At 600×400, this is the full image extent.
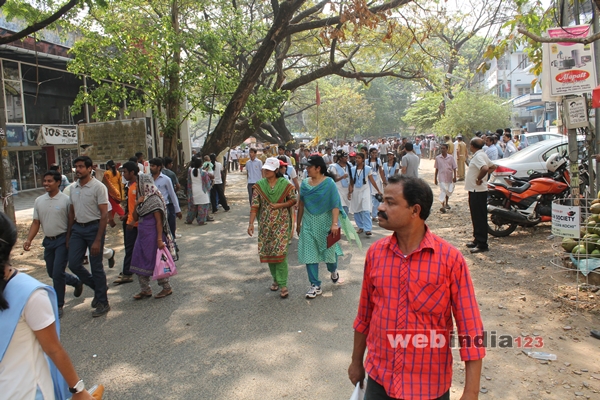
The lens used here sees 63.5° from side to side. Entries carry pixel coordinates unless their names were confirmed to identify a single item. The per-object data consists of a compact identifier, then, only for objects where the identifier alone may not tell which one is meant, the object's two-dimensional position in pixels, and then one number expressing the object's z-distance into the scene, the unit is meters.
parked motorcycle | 8.37
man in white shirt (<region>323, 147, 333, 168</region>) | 19.90
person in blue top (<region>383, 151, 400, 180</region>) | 11.06
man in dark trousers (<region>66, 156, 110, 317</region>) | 5.43
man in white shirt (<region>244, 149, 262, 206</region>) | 12.39
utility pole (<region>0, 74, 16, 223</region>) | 9.89
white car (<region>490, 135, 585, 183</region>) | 11.73
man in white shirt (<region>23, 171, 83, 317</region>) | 5.41
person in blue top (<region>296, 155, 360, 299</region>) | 5.64
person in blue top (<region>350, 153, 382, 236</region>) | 9.49
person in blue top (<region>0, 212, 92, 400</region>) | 1.95
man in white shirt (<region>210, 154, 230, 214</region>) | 13.45
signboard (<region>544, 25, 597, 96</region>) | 6.20
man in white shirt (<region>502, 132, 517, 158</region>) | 15.62
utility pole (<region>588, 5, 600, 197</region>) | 6.58
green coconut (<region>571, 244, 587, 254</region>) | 5.58
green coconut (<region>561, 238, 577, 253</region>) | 6.00
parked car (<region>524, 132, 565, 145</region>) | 16.52
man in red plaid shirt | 2.04
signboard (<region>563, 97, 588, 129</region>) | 6.36
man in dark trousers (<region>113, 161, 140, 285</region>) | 6.40
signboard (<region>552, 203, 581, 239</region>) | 4.93
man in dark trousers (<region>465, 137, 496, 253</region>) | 7.32
